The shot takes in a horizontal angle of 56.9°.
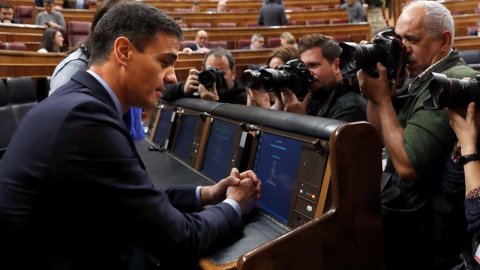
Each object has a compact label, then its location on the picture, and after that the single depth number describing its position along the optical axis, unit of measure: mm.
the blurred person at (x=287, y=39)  3982
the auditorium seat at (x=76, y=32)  5367
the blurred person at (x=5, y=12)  4918
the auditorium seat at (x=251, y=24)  6446
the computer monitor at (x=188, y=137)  1420
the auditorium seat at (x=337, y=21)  6434
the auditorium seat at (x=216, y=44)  5051
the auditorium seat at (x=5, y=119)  2645
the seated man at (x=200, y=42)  4516
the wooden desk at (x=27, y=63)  3129
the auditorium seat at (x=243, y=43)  5297
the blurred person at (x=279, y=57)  1758
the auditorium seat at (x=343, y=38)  5352
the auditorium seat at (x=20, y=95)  2791
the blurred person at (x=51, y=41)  4027
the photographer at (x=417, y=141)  1028
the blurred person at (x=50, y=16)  5255
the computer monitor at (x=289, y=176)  866
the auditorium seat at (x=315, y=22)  6523
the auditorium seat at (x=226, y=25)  6173
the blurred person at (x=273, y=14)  5516
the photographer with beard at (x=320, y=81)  1372
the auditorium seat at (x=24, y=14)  5961
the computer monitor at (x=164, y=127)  1691
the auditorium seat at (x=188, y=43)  4524
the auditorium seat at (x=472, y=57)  3346
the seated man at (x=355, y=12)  6223
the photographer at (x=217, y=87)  1850
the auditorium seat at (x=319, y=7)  7370
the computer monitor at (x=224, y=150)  1111
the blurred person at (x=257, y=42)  4664
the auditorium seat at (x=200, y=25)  6034
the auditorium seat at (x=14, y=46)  4188
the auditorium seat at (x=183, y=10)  6829
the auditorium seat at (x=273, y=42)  5137
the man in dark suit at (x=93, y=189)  706
